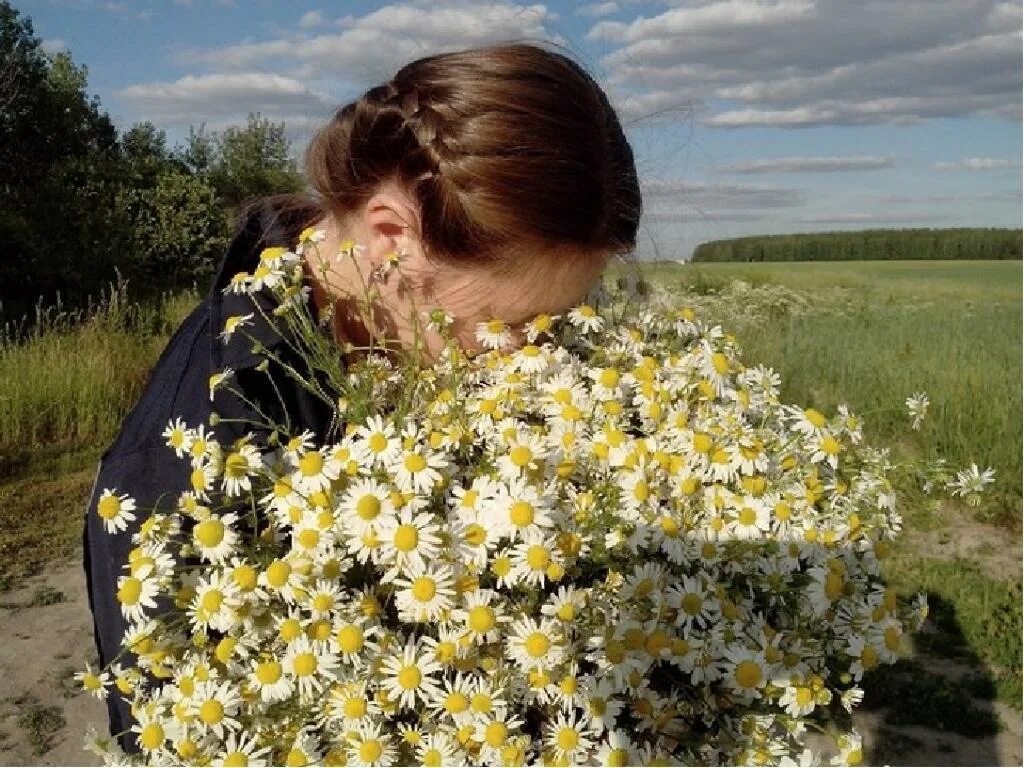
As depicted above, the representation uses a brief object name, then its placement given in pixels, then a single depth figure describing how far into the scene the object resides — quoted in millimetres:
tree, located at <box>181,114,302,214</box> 22484
